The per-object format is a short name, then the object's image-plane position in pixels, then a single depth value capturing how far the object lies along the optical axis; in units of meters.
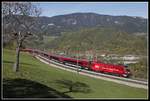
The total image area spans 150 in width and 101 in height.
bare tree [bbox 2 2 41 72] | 37.22
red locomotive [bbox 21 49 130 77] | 66.38
